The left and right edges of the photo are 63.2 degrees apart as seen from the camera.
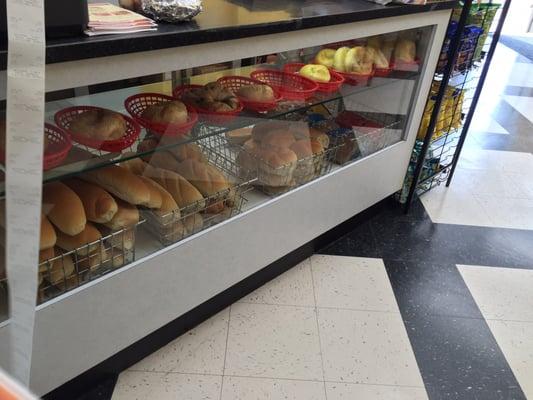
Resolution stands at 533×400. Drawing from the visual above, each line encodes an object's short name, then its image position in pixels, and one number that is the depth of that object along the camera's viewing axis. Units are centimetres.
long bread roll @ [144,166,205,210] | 133
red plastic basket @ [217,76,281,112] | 141
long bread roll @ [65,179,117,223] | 112
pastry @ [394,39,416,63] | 189
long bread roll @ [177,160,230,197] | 138
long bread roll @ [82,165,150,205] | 116
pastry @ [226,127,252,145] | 147
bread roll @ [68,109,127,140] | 107
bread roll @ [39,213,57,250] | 101
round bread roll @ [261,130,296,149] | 163
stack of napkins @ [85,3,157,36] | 89
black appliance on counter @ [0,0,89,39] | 78
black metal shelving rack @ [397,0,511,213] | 202
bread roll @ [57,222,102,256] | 109
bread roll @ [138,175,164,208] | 124
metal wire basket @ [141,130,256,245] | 129
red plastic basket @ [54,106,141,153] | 103
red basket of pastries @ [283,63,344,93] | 160
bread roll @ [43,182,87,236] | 105
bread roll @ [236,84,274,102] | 144
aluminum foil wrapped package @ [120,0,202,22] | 101
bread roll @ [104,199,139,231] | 118
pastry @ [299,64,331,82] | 164
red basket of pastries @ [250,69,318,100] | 153
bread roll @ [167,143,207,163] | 134
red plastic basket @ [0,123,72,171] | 97
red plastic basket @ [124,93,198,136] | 119
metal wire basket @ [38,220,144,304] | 106
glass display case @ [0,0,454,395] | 103
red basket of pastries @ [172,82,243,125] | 131
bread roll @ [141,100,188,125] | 121
